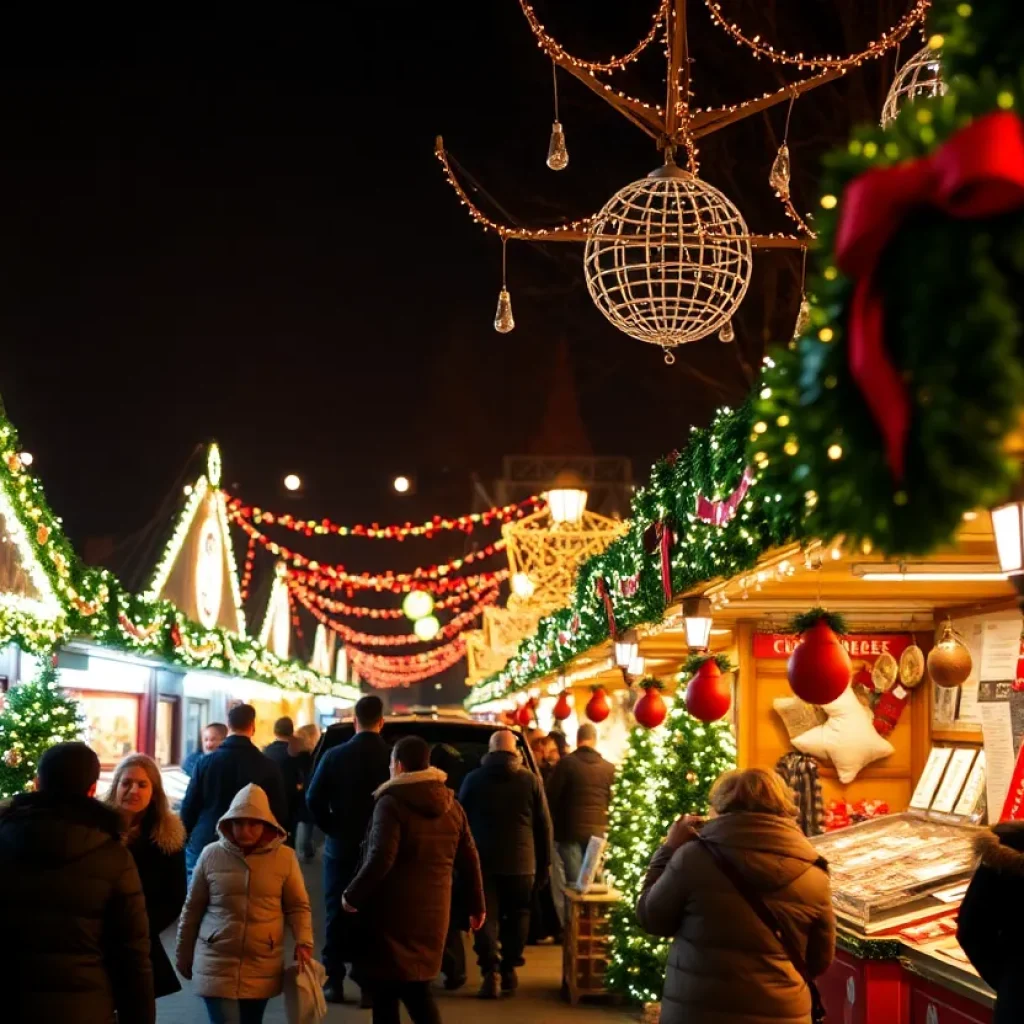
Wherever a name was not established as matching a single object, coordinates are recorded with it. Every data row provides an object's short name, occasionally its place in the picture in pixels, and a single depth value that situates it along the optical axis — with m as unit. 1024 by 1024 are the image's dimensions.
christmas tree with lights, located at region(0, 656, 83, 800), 12.13
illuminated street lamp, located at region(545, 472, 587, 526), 20.61
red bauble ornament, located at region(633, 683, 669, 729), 11.95
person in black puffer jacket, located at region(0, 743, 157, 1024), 5.28
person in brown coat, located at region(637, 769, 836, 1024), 5.62
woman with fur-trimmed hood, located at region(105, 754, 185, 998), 6.80
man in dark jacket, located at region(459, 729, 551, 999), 11.71
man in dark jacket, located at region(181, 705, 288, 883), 11.08
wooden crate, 10.95
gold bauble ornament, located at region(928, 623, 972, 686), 8.69
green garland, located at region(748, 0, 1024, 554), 2.01
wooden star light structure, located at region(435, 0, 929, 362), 7.22
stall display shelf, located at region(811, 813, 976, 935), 7.69
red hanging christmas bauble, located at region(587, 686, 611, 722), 20.06
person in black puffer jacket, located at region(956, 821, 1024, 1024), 4.93
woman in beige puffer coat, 6.87
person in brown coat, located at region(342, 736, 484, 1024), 7.53
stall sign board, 11.12
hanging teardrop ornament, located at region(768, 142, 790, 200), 8.20
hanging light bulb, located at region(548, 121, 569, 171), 7.95
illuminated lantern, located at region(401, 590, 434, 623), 29.52
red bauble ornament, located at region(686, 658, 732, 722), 9.48
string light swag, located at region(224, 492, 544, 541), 31.05
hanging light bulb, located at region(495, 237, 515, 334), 8.62
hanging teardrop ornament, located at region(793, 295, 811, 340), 6.89
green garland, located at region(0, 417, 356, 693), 12.76
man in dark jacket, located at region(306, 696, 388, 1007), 10.58
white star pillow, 10.96
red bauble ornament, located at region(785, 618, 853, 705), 7.54
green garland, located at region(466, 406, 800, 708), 6.82
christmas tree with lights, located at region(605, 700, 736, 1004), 9.80
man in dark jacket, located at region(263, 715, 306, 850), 16.36
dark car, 12.16
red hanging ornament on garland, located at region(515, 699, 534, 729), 29.57
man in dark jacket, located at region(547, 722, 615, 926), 15.10
